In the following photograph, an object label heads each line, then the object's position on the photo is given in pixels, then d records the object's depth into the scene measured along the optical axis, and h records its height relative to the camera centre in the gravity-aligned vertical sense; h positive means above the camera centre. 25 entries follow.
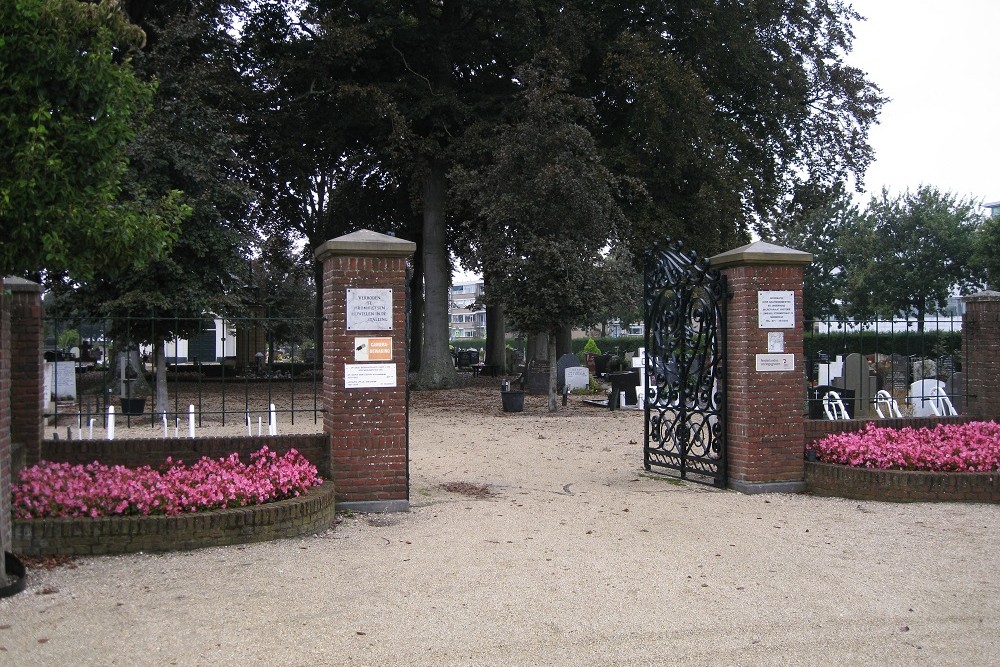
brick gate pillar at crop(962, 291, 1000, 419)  10.84 -0.01
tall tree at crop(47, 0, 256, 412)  16.66 +3.15
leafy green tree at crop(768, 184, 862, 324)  57.75 +7.12
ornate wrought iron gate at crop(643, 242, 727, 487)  9.88 +0.03
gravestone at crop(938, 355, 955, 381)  17.47 -0.33
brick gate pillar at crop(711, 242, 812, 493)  9.37 -0.16
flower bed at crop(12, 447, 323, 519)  6.74 -1.00
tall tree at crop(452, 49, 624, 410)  19.08 +3.11
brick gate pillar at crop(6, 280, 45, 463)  7.77 -0.05
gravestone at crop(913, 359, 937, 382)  19.38 -0.37
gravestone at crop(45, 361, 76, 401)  18.17 -0.36
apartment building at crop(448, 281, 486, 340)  137.38 +6.54
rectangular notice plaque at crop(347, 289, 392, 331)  8.28 +0.46
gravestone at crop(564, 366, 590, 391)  25.22 -0.57
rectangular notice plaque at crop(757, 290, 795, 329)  9.45 +0.47
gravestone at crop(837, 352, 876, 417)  15.09 -0.47
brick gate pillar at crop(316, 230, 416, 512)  8.25 -0.08
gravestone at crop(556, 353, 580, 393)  26.09 -0.24
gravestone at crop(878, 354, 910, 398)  19.28 -0.45
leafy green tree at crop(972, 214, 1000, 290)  40.59 +4.63
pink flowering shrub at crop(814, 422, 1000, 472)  9.22 -1.01
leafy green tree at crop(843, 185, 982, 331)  45.53 +5.16
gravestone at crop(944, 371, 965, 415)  14.72 -0.71
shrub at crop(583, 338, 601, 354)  38.00 +0.37
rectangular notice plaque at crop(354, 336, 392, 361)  8.30 +0.10
